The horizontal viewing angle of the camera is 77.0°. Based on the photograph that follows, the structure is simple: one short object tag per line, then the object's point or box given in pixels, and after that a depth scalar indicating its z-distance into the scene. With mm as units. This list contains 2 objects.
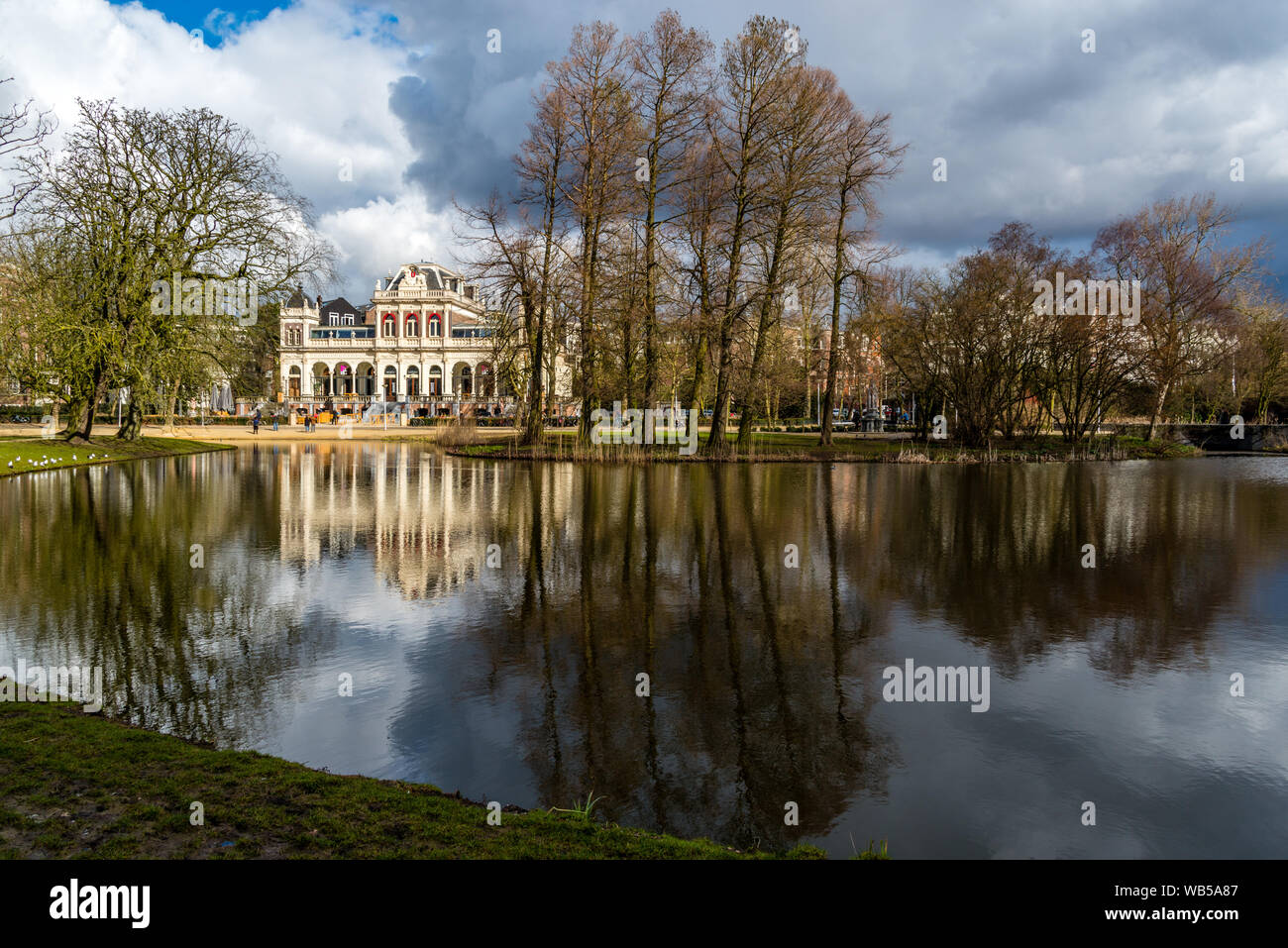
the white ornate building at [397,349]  96062
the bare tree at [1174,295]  44350
